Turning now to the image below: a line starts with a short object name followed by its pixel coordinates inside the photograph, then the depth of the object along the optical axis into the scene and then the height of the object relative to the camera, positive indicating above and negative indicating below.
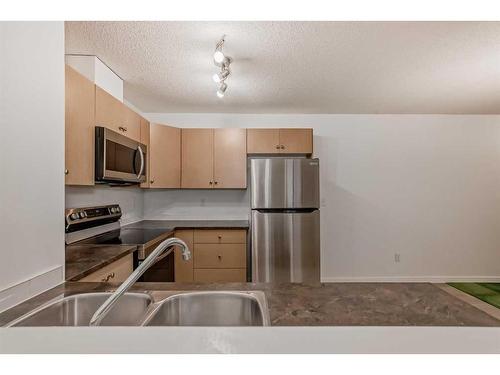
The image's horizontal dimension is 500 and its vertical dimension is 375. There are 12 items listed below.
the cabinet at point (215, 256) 2.94 -0.72
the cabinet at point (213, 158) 3.29 +0.41
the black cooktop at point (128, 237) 2.10 -0.40
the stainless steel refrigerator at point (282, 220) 2.82 -0.31
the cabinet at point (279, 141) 3.30 +0.62
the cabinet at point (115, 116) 1.92 +0.63
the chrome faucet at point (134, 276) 0.70 -0.25
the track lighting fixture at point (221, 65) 1.79 +0.96
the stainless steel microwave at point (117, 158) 1.87 +0.27
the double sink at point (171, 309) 0.91 -0.44
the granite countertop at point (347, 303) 0.75 -0.37
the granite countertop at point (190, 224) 3.00 -0.39
